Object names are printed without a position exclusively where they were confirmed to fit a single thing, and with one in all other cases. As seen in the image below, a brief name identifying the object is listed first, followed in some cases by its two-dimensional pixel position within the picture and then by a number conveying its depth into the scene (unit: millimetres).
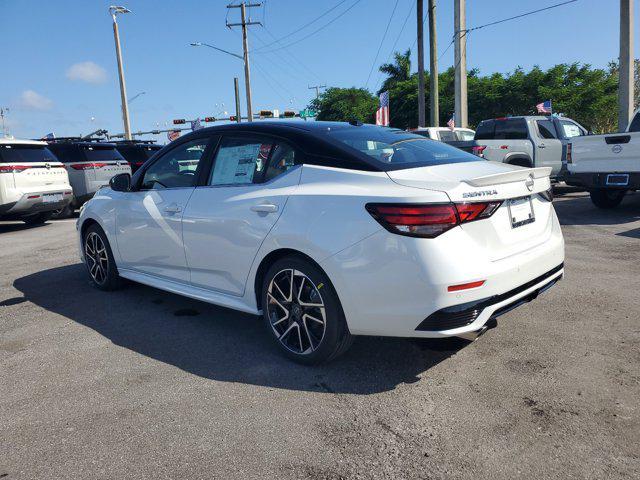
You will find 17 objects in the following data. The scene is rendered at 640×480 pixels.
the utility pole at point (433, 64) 22516
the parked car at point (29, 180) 10312
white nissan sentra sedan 2891
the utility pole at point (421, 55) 25297
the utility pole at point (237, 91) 48756
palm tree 52719
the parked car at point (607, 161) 8656
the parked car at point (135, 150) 15430
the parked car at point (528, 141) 12695
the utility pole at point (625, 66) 16125
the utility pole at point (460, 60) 18703
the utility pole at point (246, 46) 38719
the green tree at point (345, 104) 66625
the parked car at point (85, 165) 12586
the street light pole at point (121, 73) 28875
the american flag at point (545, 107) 21364
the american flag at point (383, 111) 24172
